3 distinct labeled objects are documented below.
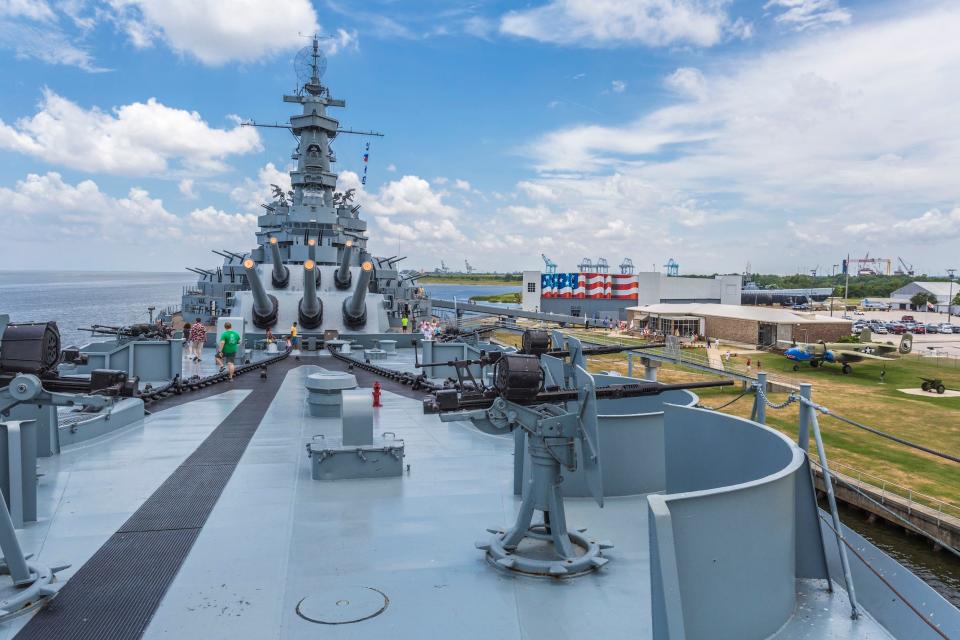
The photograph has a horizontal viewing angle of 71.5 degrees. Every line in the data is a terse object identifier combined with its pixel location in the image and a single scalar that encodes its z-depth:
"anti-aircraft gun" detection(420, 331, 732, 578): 3.56
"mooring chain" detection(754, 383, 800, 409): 4.79
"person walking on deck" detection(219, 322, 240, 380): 11.73
